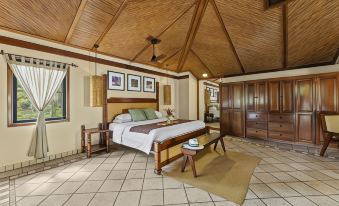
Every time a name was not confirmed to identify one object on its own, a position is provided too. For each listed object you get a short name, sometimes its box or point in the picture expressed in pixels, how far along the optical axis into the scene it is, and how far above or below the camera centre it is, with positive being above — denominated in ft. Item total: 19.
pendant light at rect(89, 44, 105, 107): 13.85 +1.15
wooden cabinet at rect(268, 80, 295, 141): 15.52 -0.81
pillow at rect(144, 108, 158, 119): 16.65 -1.20
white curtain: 10.25 +1.36
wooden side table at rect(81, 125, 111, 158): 12.42 -3.31
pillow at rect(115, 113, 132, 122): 14.92 -1.35
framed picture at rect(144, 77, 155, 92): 19.41 +2.32
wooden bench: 9.06 -2.79
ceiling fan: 14.59 +5.93
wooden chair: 12.72 -1.71
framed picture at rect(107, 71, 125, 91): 15.72 +2.29
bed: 10.20 -2.42
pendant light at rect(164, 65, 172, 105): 21.75 +1.17
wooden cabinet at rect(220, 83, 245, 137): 18.75 -0.88
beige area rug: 7.77 -4.31
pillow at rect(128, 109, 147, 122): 15.31 -1.20
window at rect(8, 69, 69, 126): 10.33 -0.30
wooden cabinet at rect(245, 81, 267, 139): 17.08 -0.80
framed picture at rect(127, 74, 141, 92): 17.53 +2.30
